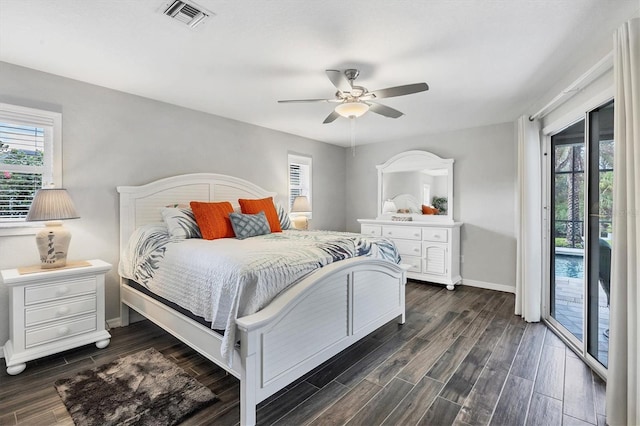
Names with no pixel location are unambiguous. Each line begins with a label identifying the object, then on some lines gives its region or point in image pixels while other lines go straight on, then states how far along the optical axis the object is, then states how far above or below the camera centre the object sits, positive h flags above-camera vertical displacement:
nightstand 2.28 -0.78
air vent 1.80 +1.23
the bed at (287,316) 1.73 -0.77
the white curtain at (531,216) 3.21 -0.04
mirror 4.90 +0.43
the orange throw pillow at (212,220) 3.00 -0.07
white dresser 4.48 -0.55
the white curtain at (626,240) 1.55 -0.15
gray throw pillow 3.09 -0.13
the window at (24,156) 2.59 +0.50
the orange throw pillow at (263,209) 3.57 +0.04
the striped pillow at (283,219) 3.88 -0.08
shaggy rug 1.79 -1.19
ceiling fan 2.38 +1.00
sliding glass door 2.27 -0.15
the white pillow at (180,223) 2.93 -0.10
